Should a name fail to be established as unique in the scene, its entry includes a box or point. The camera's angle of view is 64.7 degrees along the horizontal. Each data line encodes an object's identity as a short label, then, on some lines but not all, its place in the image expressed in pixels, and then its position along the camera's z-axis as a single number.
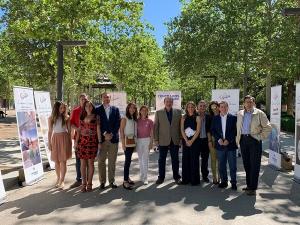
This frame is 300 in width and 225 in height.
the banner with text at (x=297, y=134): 5.35
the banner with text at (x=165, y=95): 9.06
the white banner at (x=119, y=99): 10.71
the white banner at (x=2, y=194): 4.13
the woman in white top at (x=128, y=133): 4.94
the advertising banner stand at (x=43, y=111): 5.90
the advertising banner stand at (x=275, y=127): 6.27
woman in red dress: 4.66
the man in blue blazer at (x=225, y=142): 4.77
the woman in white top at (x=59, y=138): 4.89
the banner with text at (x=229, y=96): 8.05
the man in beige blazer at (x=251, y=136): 4.51
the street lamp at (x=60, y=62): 7.17
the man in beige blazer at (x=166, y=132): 5.08
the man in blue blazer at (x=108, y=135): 4.74
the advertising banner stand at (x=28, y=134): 4.98
